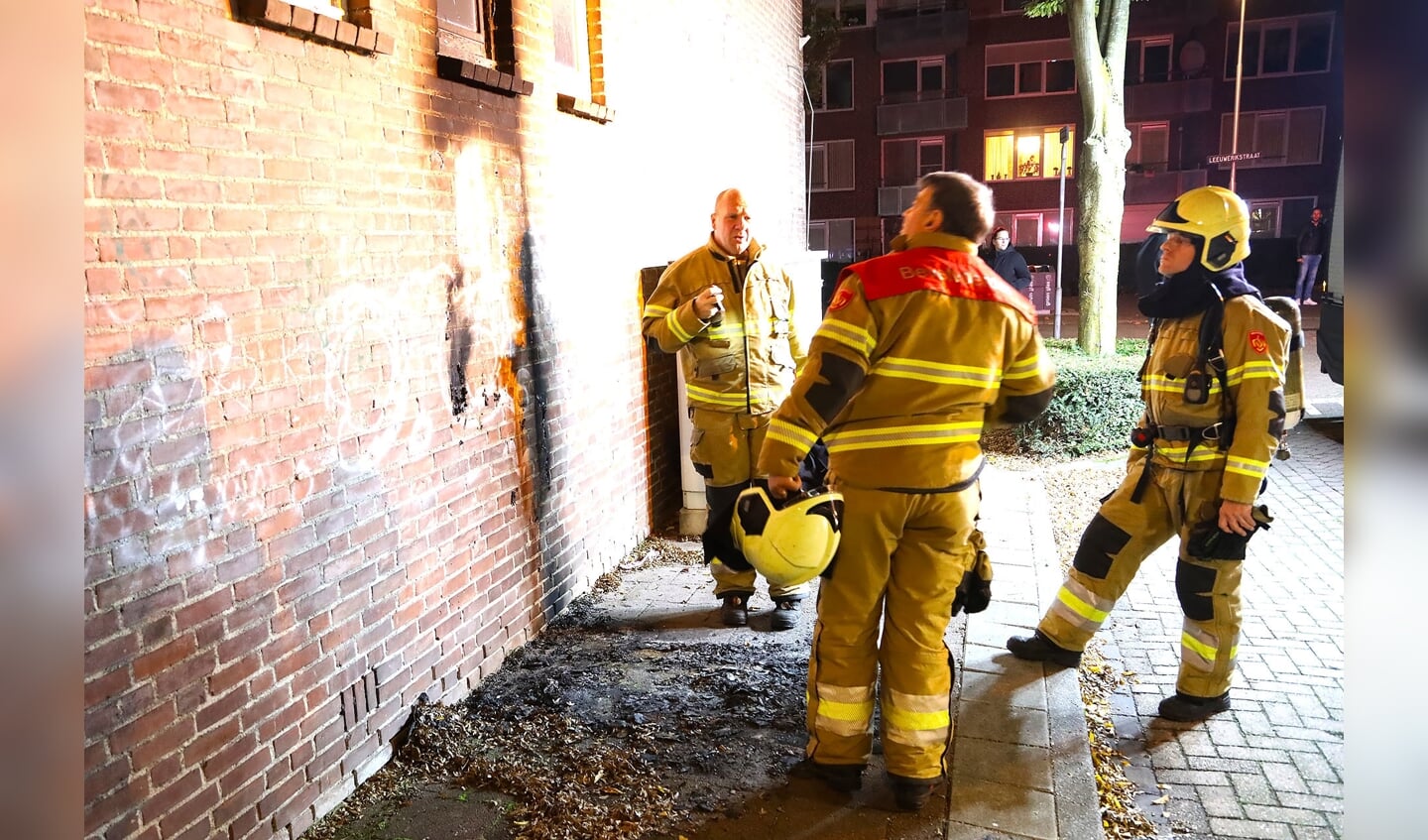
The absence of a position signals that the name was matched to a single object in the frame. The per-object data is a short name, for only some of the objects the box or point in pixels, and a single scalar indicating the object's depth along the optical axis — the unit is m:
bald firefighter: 5.21
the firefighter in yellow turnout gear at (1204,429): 3.96
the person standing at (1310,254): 19.67
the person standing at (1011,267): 11.59
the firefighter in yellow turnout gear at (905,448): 3.37
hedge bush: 9.66
